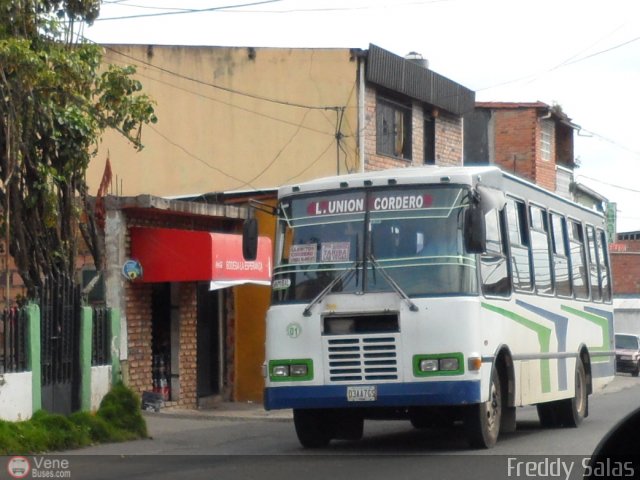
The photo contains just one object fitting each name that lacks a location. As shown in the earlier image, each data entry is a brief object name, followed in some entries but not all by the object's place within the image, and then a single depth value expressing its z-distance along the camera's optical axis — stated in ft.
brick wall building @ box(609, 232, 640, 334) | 169.89
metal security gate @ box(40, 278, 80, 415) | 48.88
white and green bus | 41.52
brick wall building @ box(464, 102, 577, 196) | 124.98
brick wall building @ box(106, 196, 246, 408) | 60.59
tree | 47.98
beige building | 85.92
